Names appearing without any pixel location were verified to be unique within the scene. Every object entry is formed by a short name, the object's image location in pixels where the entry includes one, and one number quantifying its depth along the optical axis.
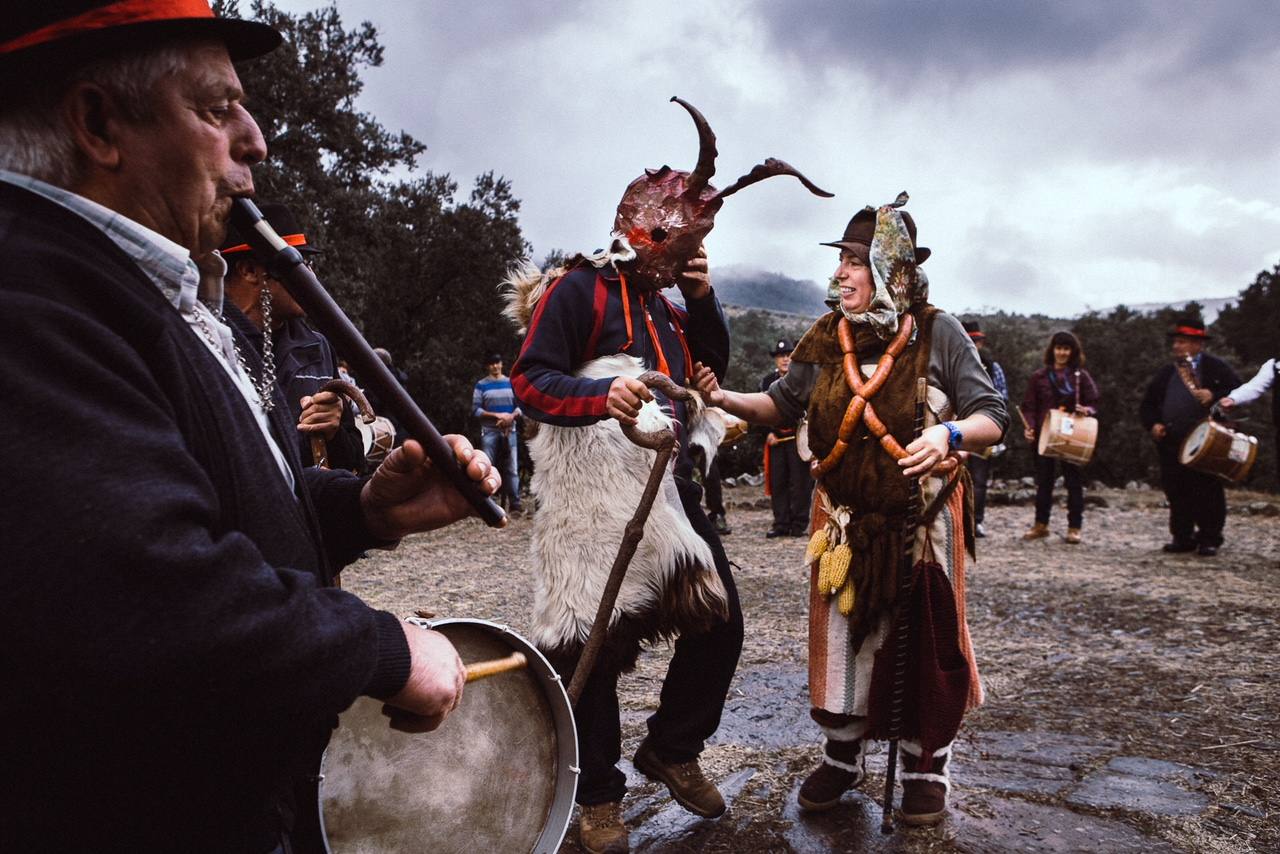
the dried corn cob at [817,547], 3.62
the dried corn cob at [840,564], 3.49
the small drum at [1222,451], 8.75
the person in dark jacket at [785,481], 11.44
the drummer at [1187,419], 9.27
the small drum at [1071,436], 9.80
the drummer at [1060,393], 10.09
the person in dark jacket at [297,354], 3.44
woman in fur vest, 3.42
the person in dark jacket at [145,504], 0.96
